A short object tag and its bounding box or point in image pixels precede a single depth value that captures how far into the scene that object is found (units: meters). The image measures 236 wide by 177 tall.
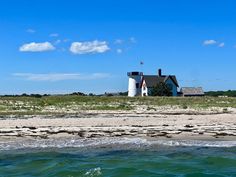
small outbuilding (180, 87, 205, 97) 91.18
